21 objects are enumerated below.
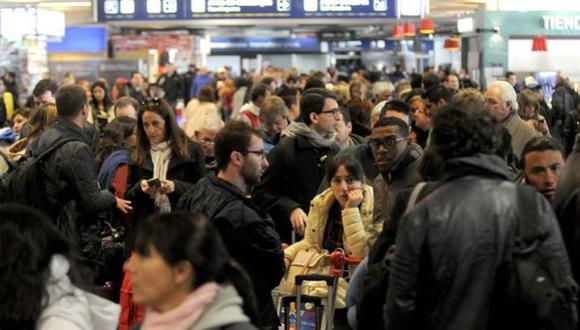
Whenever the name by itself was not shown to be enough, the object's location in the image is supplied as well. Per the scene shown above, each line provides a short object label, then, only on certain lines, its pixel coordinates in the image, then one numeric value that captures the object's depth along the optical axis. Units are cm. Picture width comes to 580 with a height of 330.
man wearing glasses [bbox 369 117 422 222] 609
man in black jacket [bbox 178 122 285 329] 558
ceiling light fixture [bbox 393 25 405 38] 3014
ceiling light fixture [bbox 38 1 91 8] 2225
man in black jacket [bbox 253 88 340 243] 801
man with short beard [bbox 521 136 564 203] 536
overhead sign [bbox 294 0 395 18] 1723
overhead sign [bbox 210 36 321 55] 4053
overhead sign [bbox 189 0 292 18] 1706
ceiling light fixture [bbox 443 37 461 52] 2842
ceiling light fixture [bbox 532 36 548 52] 2202
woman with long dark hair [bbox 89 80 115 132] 1485
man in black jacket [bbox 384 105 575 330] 432
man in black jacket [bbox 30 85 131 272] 753
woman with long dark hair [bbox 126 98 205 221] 758
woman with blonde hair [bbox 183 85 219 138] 1571
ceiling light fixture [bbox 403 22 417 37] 2912
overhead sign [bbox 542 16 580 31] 2236
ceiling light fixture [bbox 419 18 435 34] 2521
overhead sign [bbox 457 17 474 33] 2366
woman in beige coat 655
